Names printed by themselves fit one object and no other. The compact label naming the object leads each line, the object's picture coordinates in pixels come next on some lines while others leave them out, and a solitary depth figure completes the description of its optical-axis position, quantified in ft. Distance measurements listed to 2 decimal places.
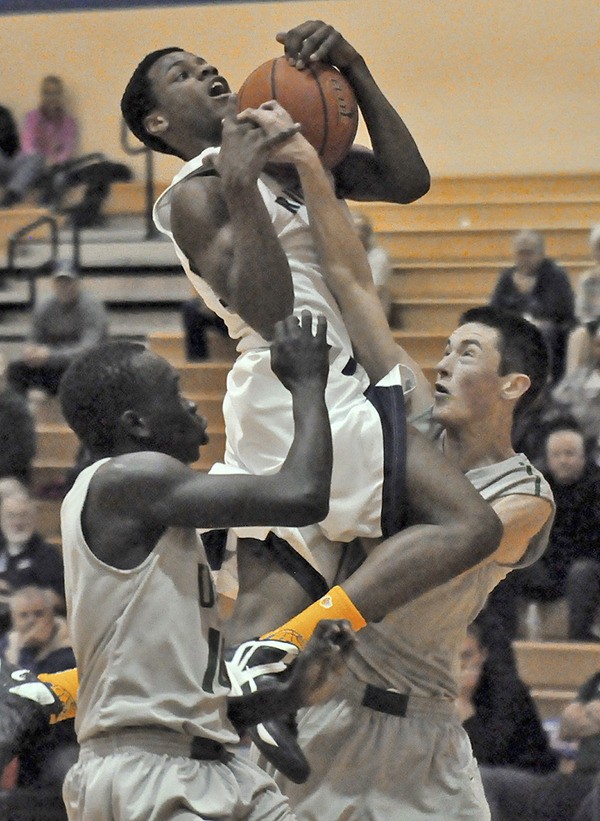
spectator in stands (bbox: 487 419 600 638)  37.48
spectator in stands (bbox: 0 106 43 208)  64.96
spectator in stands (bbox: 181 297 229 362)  51.63
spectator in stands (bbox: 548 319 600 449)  41.19
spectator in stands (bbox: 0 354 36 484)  46.28
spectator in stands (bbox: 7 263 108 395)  51.40
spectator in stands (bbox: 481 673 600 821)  30.70
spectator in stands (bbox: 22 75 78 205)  65.43
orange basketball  20.35
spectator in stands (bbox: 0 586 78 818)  32.39
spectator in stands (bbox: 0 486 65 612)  39.45
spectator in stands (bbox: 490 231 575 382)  44.82
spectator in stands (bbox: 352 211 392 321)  49.27
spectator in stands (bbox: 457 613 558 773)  32.00
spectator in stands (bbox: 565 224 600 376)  42.74
